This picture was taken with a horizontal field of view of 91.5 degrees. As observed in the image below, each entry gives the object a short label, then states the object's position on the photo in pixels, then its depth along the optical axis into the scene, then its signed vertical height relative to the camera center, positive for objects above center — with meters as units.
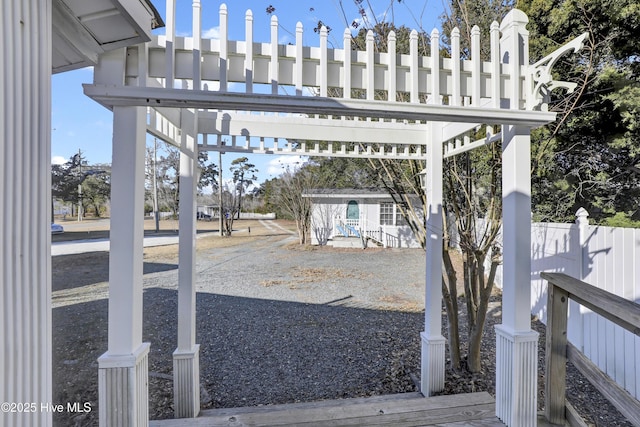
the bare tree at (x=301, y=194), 12.09 +0.78
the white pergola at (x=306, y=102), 1.38 +0.51
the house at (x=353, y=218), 11.70 -0.15
